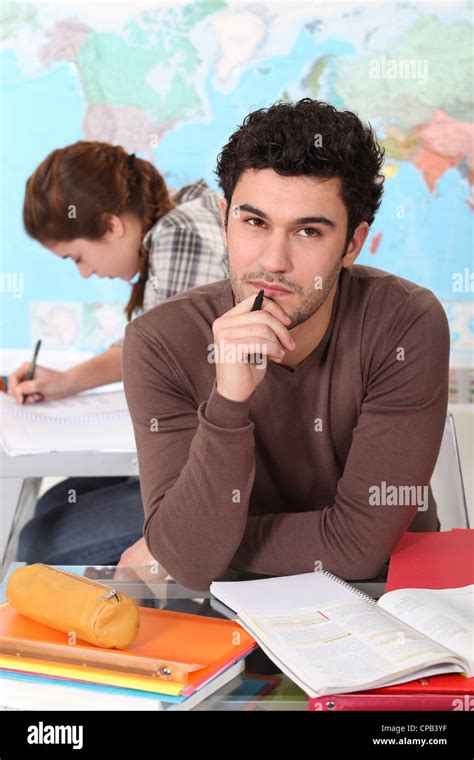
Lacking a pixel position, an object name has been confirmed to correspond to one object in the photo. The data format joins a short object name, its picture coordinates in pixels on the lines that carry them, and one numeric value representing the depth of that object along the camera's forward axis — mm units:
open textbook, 879
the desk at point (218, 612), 868
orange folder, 883
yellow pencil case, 928
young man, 1255
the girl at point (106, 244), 2018
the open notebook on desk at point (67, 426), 1849
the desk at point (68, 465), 1839
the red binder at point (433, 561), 1132
